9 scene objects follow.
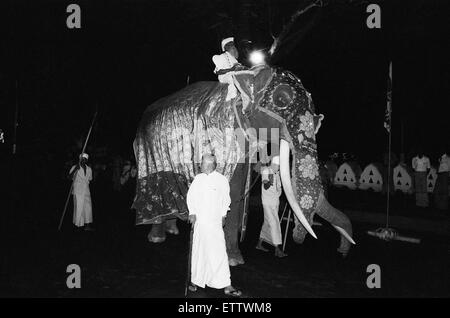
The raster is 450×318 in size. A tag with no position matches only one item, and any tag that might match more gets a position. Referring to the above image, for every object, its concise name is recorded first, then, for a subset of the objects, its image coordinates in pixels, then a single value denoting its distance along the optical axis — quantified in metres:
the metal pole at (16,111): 17.84
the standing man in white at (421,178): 12.84
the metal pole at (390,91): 9.38
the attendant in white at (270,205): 7.62
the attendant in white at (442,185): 12.31
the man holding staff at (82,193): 9.86
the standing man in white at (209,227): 5.59
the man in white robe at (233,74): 6.68
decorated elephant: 6.30
